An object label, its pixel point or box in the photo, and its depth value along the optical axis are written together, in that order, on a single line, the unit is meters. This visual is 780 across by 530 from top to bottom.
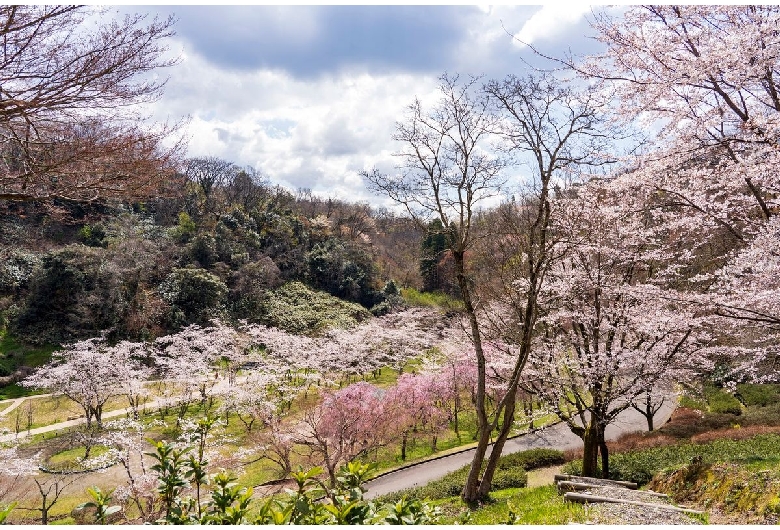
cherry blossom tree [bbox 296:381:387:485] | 14.70
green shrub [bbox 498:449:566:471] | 13.51
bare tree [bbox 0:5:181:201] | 4.07
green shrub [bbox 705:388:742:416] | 17.34
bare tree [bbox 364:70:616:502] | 8.16
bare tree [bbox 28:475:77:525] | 12.41
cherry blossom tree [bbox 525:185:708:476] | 8.66
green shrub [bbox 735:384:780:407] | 17.44
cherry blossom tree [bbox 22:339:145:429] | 16.83
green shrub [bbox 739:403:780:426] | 14.92
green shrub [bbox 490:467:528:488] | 11.02
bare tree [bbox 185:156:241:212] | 40.72
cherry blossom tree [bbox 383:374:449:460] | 17.70
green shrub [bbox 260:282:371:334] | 30.12
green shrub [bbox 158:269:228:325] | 27.20
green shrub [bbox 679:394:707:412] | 18.43
